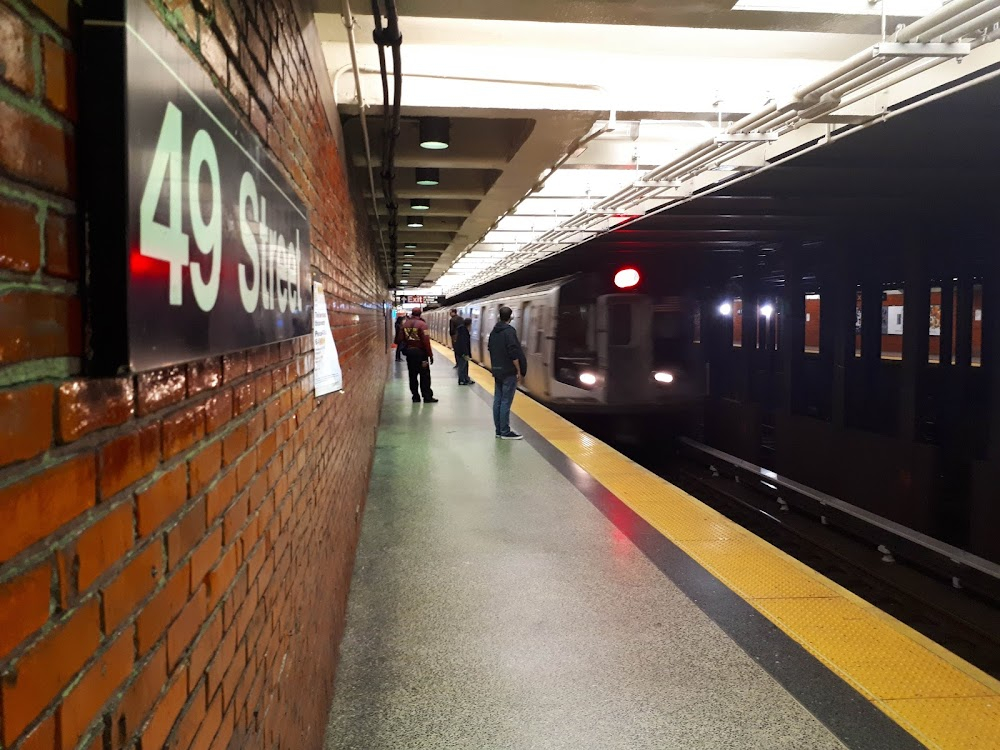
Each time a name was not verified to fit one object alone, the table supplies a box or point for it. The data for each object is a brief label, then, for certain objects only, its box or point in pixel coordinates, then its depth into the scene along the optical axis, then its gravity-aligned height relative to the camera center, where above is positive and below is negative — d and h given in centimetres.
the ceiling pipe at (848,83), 329 +147
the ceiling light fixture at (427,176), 800 +180
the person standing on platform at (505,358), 904 -30
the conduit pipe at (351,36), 367 +159
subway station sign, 85 +19
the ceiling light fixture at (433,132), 630 +181
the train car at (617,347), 1071 -19
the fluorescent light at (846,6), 400 +188
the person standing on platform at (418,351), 1190 -28
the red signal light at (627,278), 1079 +86
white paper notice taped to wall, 301 -8
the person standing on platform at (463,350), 1608 -35
